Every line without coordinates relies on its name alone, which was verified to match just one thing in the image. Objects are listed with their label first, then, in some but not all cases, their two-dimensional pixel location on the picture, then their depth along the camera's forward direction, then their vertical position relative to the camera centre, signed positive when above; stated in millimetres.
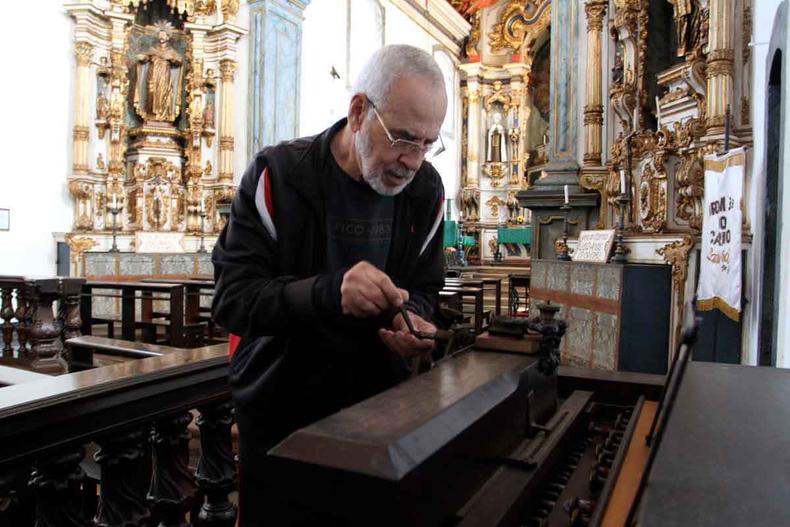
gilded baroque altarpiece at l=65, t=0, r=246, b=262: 9289 +2027
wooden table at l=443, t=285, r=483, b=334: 6154 -528
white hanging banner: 4355 +104
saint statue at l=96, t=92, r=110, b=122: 9492 +2051
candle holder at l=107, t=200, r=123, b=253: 9227 +456
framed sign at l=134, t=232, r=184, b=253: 9680 -4
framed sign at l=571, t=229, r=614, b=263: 6926 +21
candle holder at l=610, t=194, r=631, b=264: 6215 +60
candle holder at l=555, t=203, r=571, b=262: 7785 +18
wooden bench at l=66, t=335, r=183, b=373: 2299 -422
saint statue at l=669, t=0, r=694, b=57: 6141 +2314
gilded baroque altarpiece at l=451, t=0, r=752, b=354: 5180 +1517
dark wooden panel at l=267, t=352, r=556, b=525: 744 -273
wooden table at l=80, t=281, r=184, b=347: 4746 -515
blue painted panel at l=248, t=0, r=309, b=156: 10578 +2982
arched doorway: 3949 +249
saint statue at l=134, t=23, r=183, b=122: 10062 +2618
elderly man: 1338 -27
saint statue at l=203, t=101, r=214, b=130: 10492 +2149
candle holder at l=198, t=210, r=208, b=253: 10312 +228
